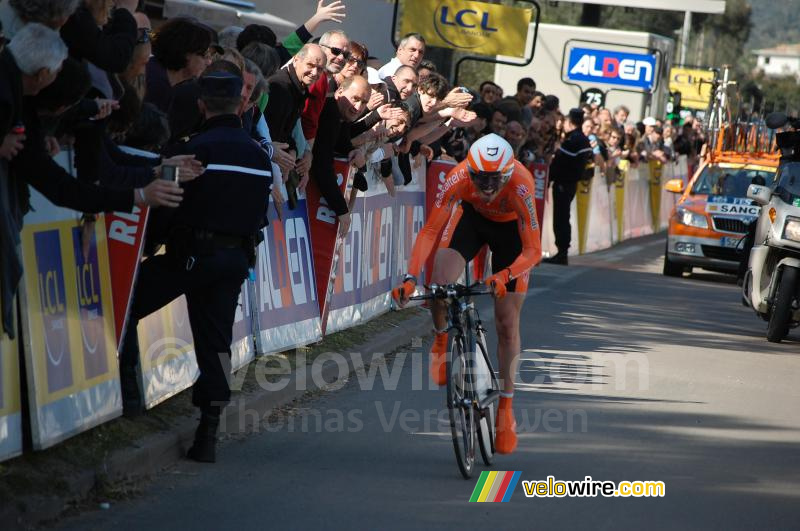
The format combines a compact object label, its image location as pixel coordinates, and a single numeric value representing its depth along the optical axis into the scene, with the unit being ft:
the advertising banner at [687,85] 212.43
